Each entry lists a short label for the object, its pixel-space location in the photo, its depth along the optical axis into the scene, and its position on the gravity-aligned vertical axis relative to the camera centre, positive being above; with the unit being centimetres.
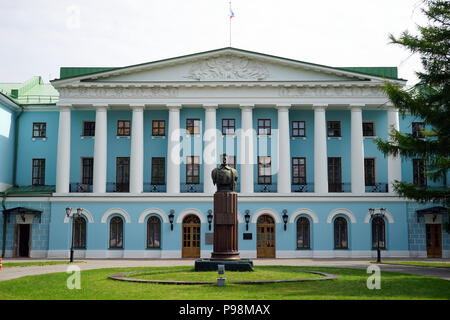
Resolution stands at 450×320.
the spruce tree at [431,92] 2345 +595
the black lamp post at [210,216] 3741 +43
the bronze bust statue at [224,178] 2227 +184
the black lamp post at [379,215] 3592 +56
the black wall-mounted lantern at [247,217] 3745 +38
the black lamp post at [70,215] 3272 +53
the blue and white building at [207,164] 3772 +432
